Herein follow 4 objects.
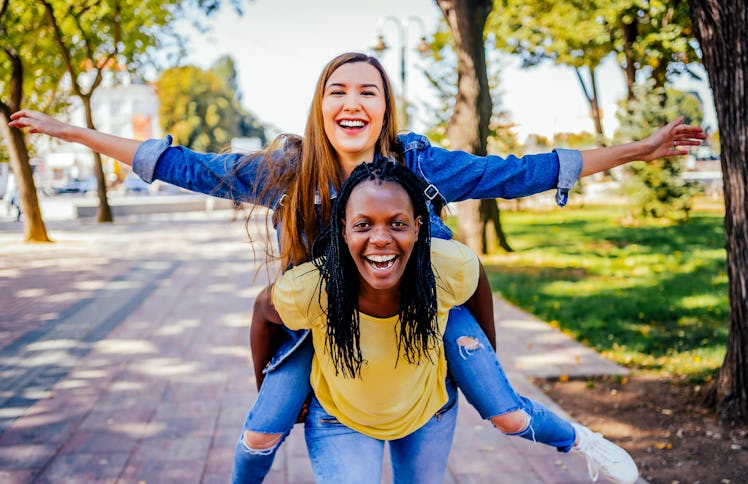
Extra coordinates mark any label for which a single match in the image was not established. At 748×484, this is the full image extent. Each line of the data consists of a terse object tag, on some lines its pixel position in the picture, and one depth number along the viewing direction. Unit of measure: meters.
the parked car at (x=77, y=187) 47.91
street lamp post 20.25
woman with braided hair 2.05
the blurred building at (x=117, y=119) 65.31
